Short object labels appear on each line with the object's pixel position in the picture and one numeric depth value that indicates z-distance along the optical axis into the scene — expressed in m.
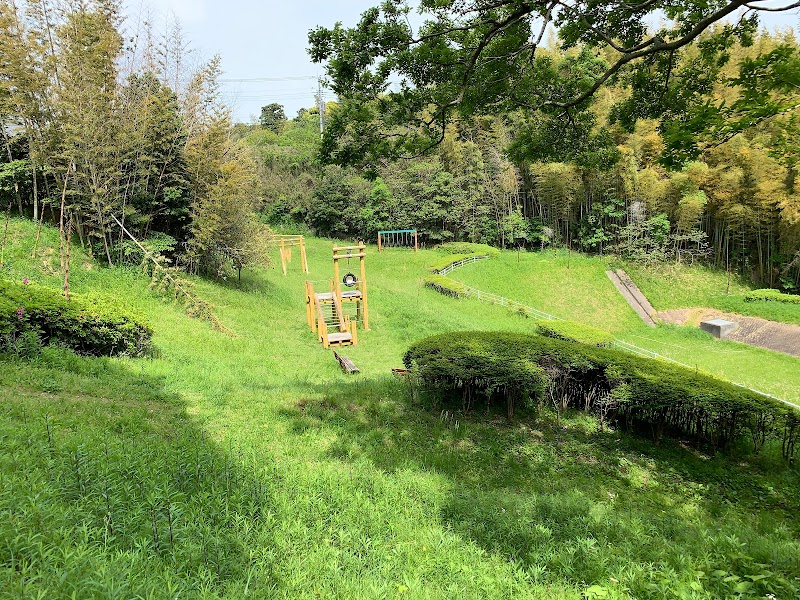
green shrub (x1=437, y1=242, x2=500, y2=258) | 26.02
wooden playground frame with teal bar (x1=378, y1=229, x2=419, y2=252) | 31.12
